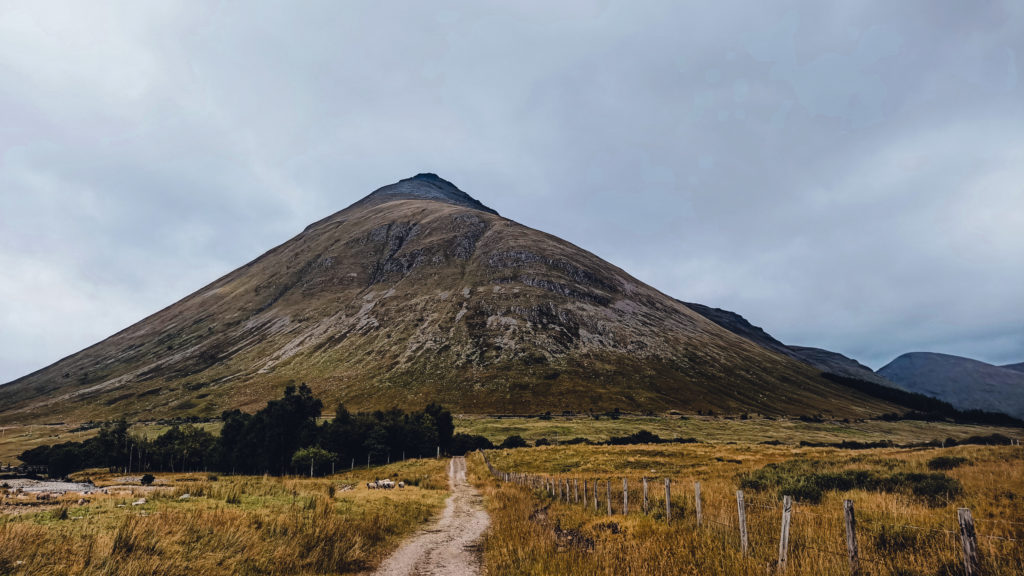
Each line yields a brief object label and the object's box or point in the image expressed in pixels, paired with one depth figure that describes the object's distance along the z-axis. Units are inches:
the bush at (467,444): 3587.6
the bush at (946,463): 1110.4
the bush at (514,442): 3410.4
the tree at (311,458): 2726.4
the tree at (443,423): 3745.1
